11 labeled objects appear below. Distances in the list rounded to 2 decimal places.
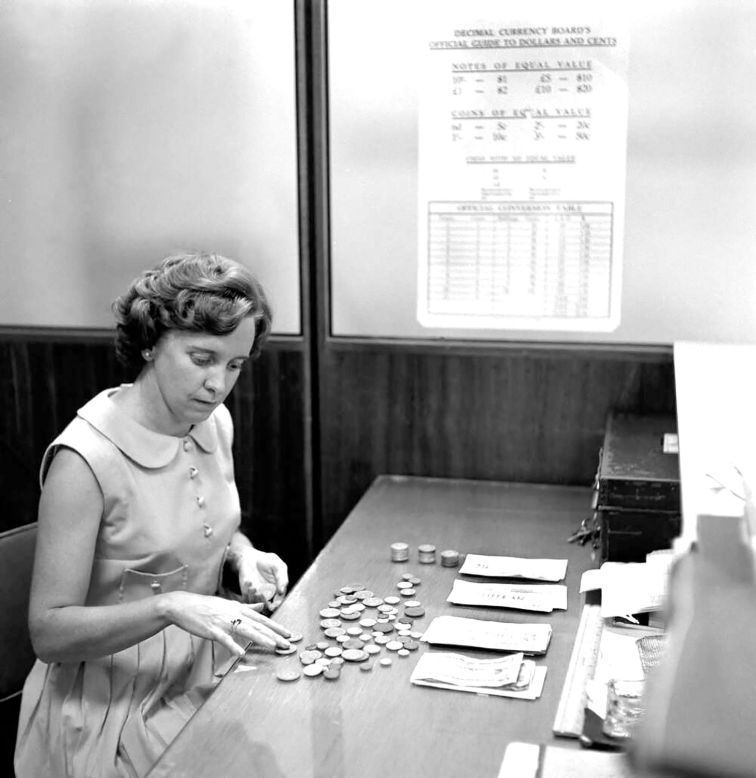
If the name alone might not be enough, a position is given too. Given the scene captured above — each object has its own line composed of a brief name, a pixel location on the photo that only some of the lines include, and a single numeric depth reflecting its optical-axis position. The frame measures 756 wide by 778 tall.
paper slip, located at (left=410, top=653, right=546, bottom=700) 1.45
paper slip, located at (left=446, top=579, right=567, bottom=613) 1.76
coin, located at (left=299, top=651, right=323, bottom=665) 1.54
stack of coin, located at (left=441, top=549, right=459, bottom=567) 1.96
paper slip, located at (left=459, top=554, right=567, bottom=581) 1.89
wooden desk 1.25
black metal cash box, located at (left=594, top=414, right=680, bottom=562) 1.88
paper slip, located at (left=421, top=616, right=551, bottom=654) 1.58
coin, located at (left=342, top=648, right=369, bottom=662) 1.55
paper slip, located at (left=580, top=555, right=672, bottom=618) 1.65
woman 1.65
